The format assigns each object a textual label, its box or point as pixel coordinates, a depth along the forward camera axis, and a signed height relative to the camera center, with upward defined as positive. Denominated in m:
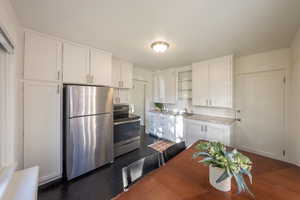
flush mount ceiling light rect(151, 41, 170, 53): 2.09 +0.95
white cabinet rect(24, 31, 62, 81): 1.77 +0.66
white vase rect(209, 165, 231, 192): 0.86 -0.59
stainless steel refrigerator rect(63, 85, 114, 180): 1.97 -0.51
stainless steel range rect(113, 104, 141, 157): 2.73 -0.73
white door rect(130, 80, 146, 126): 4.31 +0.10
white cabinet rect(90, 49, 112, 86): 2.45 +0.69
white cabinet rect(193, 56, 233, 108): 2.76 +0.43
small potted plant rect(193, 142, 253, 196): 0.81 -0.47
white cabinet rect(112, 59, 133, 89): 3.18 +0.72
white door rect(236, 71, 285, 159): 2.49 -0.28
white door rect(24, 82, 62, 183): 1.77 -0.44
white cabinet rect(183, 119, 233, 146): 2.61 -0.76
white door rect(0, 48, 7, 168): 1.32 -0.08
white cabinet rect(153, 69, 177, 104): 4.09 +0.48
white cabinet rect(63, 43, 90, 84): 2.10 +0.67
